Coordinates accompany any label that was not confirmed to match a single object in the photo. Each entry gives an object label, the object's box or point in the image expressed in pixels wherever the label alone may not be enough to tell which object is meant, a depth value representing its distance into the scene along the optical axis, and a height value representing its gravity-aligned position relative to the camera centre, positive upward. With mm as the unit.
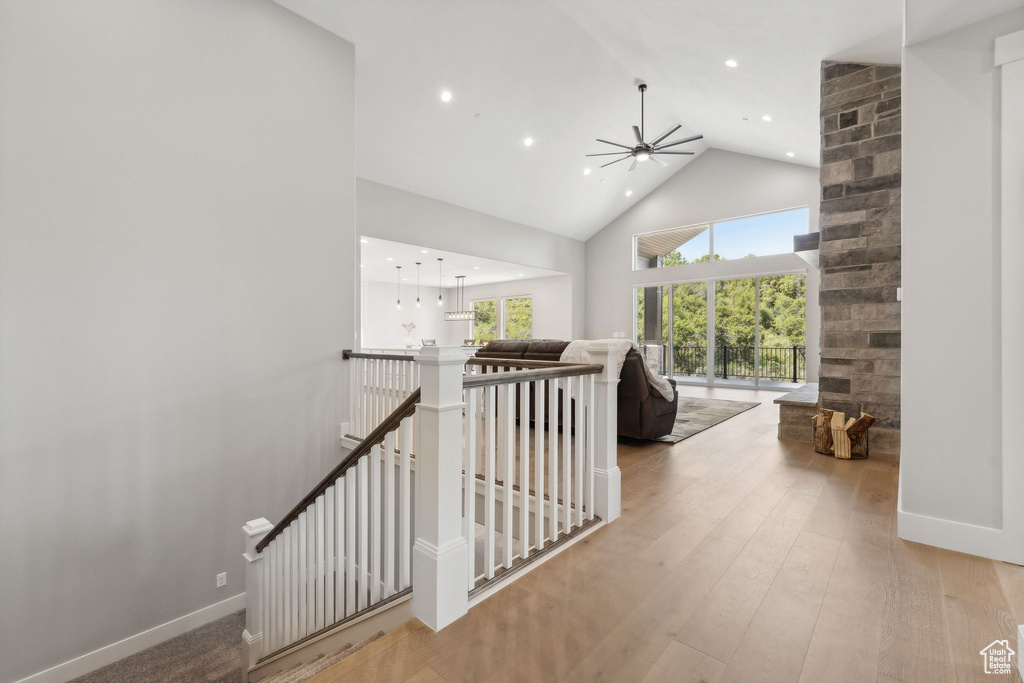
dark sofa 4090 -621
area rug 4582 -932
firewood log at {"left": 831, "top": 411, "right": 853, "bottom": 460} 3594 -796
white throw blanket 4012 -146
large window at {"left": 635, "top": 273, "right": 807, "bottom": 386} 8000 +236
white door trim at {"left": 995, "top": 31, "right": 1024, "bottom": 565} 1881 +275
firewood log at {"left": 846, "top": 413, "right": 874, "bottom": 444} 3547 -703
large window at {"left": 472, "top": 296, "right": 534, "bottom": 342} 11477 +600
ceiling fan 5965 +2618
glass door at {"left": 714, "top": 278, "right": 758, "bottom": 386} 8453 +195
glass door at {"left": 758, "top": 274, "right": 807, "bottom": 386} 7883 +200
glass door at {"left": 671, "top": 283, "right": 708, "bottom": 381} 9078 +209
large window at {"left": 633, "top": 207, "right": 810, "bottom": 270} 8078 +2030
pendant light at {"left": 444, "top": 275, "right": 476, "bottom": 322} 9695 +1077
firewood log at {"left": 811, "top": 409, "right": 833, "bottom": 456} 3721 -777
